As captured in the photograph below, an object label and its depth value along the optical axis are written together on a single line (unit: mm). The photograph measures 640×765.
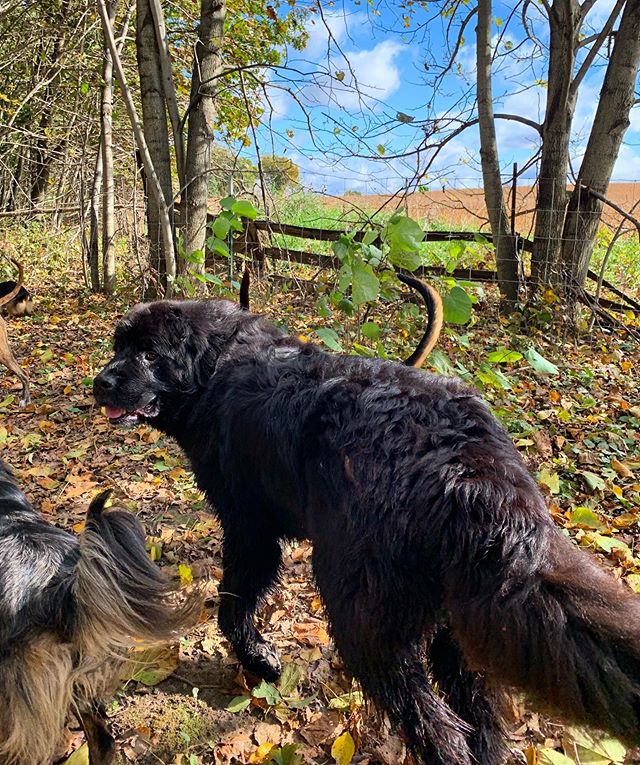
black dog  1163
